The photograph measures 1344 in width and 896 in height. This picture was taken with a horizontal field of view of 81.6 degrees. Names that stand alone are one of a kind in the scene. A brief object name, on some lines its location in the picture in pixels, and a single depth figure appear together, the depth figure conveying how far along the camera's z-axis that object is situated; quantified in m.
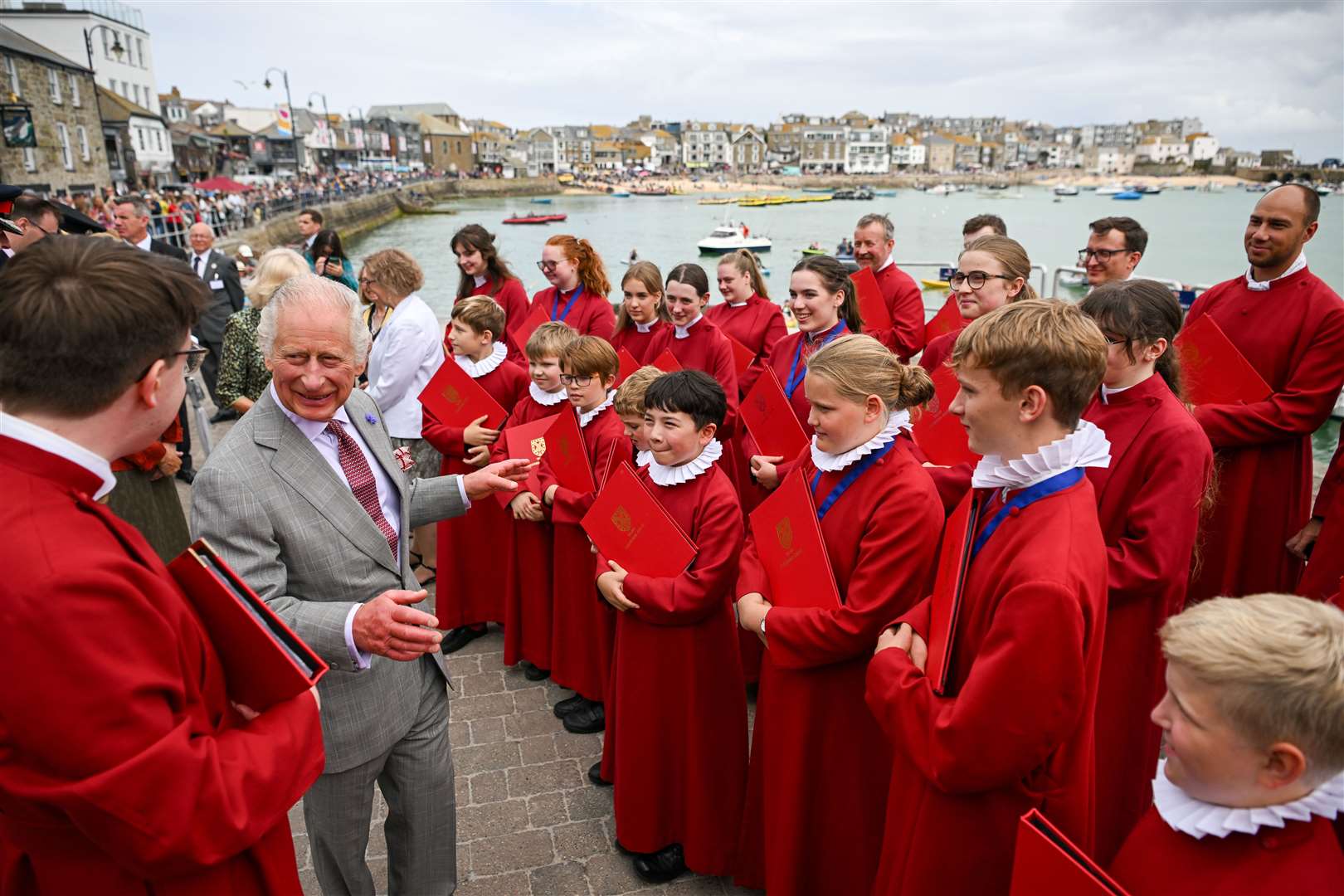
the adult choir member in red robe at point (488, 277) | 6.51
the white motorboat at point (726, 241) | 35.53
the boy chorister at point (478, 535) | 5.08
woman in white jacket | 5.14
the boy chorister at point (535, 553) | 4.41
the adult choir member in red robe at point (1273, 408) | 3.74
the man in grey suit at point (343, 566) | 2.24
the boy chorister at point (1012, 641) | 1.79
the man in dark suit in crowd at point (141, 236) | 7.86
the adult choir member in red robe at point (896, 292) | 6.54
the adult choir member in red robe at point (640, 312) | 5.67
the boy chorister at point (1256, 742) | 1.31
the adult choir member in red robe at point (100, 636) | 1.28
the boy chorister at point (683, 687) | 3.11
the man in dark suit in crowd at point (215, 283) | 8.61
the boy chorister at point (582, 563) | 4.07
